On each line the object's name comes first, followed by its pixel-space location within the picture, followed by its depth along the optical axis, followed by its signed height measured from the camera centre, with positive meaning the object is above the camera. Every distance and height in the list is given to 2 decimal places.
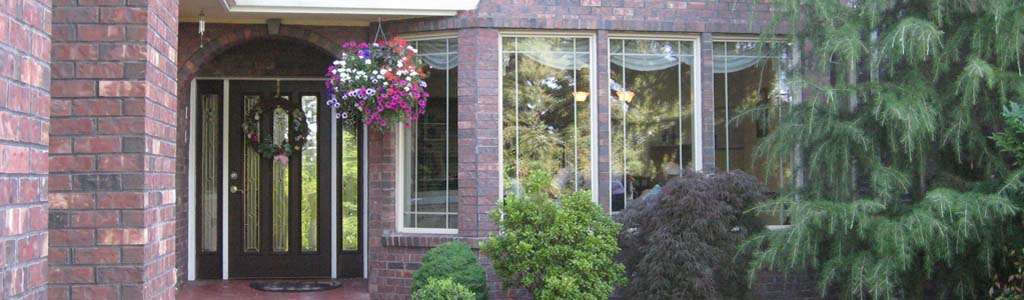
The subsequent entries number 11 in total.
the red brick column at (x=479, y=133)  6.85 +0.35
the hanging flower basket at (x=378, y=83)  6.56 +0.73
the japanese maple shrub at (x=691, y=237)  6.00 -0.45
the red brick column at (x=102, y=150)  3.03 +0.10
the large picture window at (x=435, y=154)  7.10 +0.19
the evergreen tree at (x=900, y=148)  5.40 +0.18
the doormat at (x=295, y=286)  7.74 -1.00
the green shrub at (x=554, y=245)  5.82 -0.48
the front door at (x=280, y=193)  8.35 -0.15
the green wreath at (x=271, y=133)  8.32 +0.44
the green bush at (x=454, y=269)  6.07 -0.67
